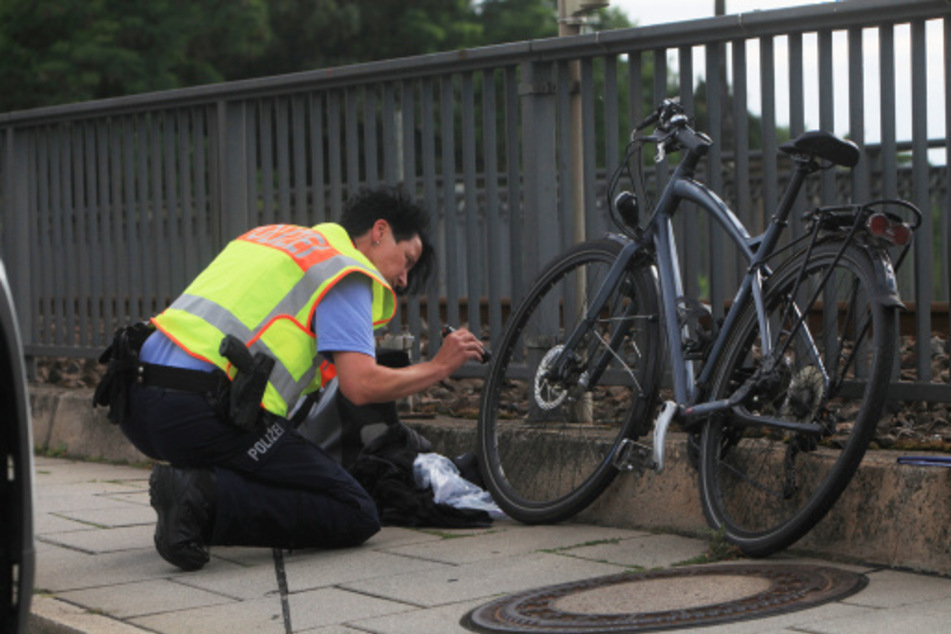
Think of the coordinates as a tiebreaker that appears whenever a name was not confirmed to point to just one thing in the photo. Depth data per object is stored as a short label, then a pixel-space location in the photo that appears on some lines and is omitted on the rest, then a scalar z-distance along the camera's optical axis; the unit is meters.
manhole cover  7.85
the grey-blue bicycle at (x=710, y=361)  9.00
